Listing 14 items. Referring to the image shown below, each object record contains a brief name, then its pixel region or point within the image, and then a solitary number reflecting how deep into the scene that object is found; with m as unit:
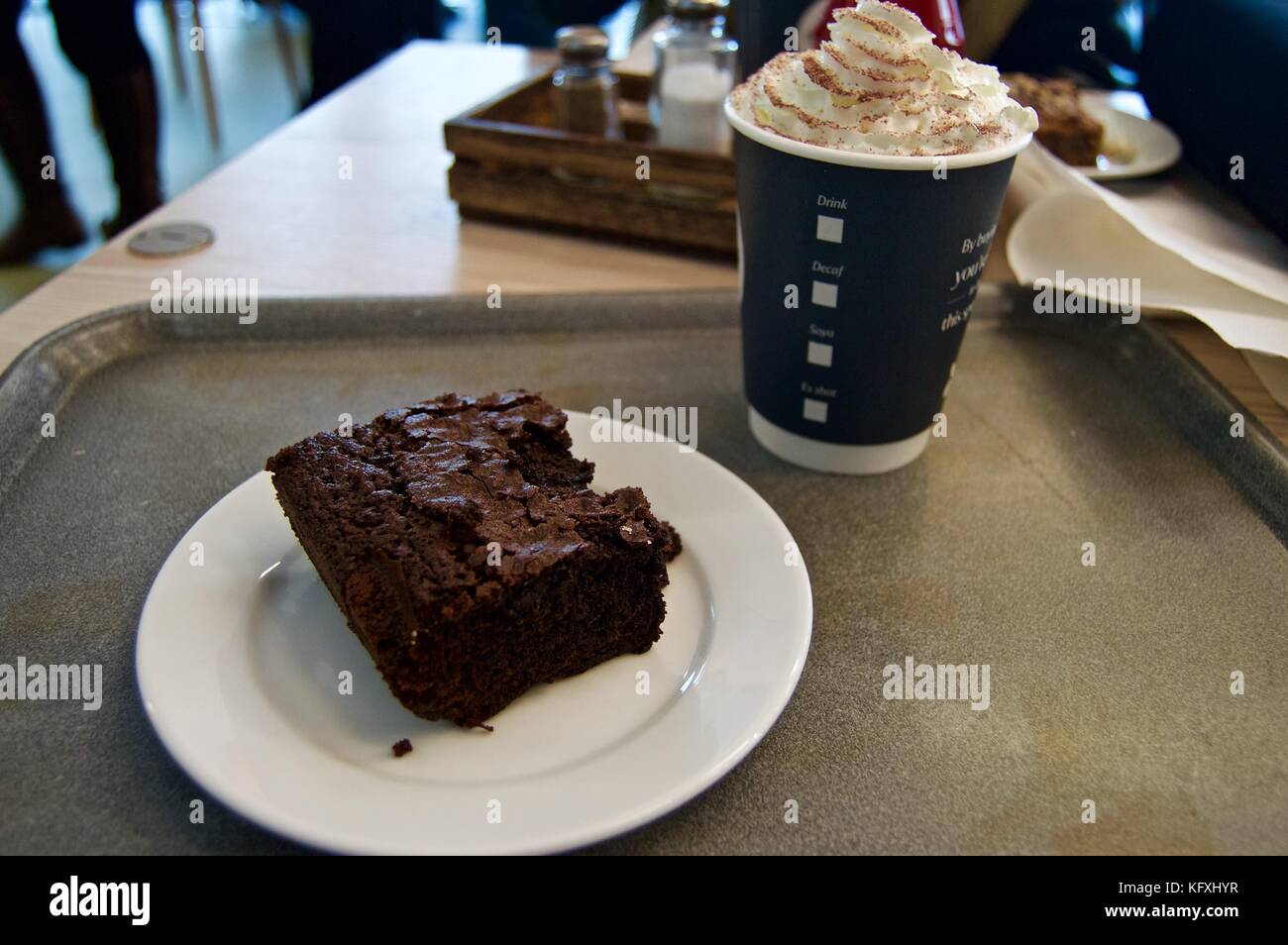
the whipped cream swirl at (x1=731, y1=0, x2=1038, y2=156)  0.28
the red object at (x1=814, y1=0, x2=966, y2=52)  0.40
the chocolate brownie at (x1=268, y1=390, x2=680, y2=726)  0.23
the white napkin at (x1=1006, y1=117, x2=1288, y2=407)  0.36
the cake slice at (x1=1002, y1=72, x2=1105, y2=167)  0.50
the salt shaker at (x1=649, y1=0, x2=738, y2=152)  0.47
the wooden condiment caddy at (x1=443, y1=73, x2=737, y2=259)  0.44
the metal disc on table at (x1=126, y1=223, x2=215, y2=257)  0.45
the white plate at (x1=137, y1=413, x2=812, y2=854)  0.20
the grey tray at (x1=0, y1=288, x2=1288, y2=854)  0.22
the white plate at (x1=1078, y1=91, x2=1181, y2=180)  0.47
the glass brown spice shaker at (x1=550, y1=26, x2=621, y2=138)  0.48
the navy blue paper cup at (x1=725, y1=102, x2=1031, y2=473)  0.28
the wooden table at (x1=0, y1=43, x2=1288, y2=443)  0.40
